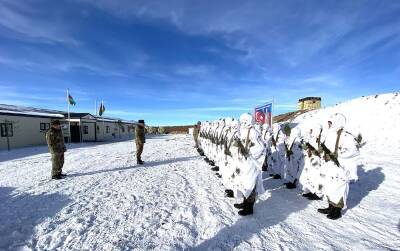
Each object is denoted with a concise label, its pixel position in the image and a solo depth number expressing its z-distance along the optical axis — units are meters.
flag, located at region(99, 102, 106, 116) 42.09
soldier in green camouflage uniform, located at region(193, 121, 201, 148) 17.30
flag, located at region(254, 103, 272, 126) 15.80
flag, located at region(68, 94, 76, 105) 26.89
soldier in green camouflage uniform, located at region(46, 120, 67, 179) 8.79
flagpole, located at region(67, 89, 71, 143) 28.21
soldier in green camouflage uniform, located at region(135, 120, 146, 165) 11.72
